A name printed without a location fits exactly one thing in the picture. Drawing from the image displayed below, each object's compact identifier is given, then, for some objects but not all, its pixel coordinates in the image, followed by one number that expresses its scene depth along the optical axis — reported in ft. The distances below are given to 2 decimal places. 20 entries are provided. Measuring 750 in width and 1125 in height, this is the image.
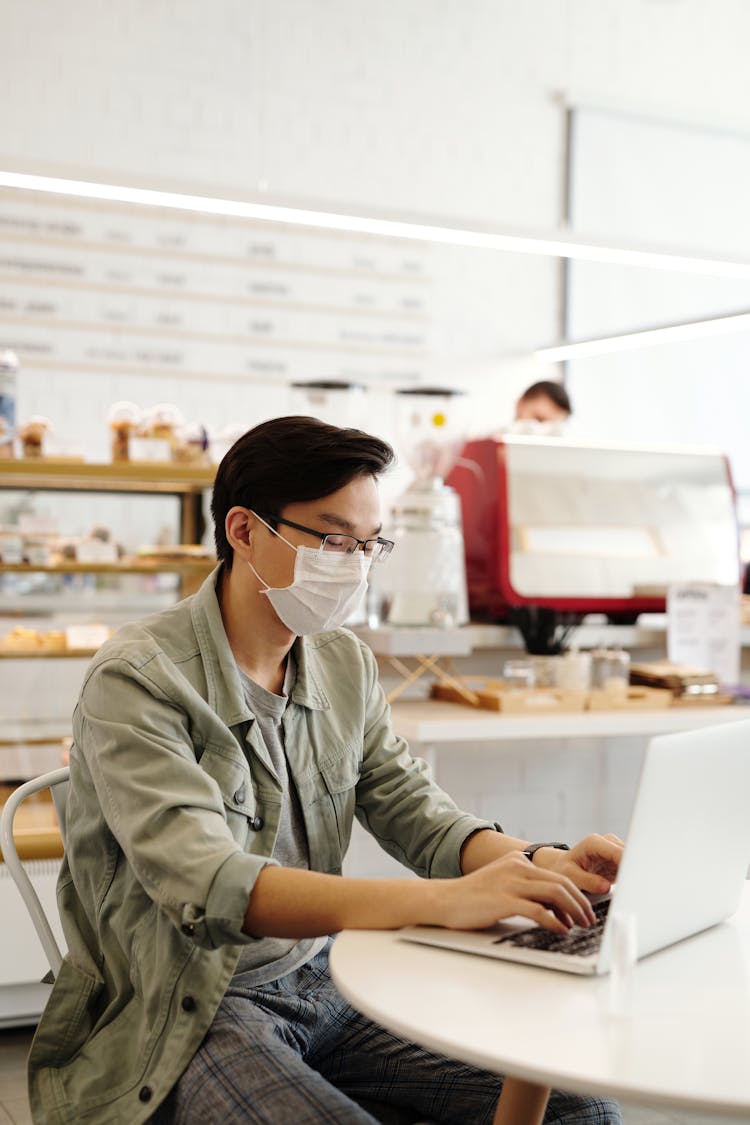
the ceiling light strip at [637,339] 12.64
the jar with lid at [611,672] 11.75
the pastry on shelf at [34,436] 10.62
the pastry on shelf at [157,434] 11.01
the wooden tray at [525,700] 11.05
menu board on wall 16.85
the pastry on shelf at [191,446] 11.16
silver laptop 4.20
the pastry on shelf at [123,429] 11.14
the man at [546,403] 16.78
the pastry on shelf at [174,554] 10.88
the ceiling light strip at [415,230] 10.14
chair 5.89
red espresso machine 12.11
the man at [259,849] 4.69
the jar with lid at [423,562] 11.14
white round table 3.59
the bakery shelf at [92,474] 10.44
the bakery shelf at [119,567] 10.62
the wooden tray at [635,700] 11.59
